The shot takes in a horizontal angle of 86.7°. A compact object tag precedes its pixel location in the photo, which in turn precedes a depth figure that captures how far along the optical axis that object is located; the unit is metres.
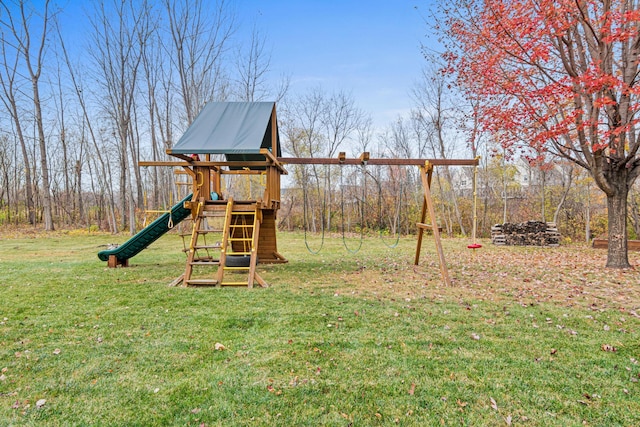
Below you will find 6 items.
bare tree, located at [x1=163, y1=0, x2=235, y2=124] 14.84
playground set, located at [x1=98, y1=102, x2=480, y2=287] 5.79
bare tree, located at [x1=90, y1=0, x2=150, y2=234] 15.23
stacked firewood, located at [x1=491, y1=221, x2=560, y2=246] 11.96
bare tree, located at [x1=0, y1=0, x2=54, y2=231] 15.08
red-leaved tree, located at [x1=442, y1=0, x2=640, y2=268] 6.23
